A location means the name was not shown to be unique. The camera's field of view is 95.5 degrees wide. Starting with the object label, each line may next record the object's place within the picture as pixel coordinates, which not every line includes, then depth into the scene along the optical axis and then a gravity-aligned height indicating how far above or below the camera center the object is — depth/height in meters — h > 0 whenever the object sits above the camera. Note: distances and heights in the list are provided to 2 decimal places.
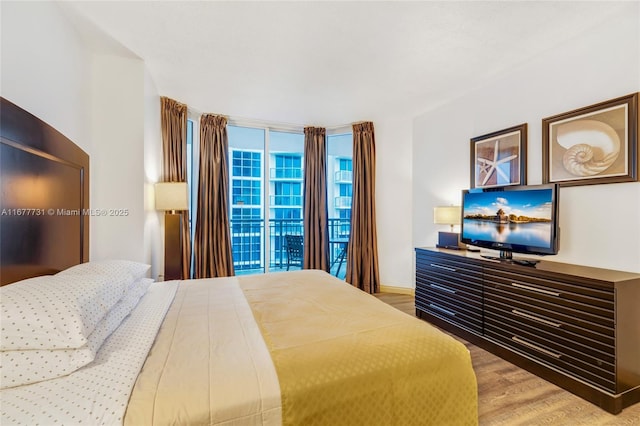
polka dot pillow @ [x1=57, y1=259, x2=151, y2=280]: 1.51 -0.30
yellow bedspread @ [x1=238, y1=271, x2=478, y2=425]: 1.03 -0.61
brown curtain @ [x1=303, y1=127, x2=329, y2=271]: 4.48 +0.12
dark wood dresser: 1.74 -0.78
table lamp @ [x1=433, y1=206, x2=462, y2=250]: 3.24 -0.09
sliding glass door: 4.47 +0.36
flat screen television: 2.22 -0.06
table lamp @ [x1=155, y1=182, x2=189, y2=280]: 2.95 -0.07
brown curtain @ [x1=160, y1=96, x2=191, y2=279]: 3.36 +0.76
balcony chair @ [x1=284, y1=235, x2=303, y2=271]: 4.71 -0.59
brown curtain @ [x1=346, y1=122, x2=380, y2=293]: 4.40 -0.07
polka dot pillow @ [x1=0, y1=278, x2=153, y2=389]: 0.90 -0.49
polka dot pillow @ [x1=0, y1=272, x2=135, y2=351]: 0.94 -0.35
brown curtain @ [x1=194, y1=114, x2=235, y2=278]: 3.89 +0.11
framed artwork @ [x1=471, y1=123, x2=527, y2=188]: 2.71 +0.55
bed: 0.88 -0.55
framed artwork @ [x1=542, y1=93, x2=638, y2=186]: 1.97 +0.51
